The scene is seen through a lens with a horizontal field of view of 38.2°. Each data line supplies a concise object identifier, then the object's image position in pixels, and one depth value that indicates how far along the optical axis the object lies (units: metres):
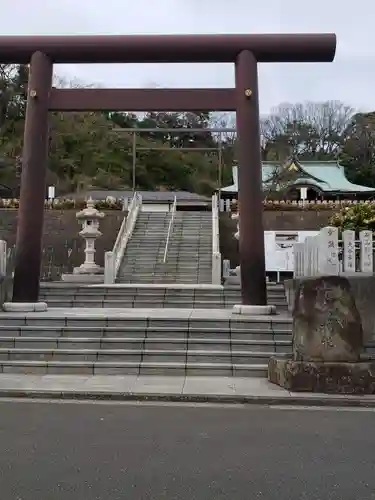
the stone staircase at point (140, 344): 8.96
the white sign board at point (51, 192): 37.55
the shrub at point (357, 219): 16.53
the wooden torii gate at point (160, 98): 11.59
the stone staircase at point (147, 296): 13.53
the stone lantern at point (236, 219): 20.88
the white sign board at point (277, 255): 20.78
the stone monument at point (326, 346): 7.72
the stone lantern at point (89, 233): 20.83
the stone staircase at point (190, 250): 20.38
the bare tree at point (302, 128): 52.81
